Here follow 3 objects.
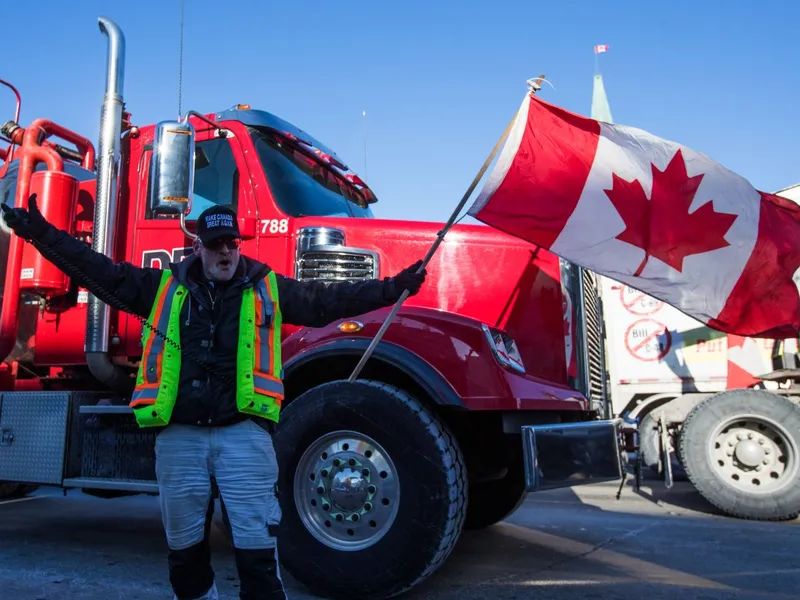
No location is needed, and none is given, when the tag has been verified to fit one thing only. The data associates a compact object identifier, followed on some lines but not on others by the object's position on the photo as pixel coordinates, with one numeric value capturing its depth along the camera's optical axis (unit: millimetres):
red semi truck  3467
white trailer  6395
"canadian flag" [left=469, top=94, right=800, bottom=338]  3727
